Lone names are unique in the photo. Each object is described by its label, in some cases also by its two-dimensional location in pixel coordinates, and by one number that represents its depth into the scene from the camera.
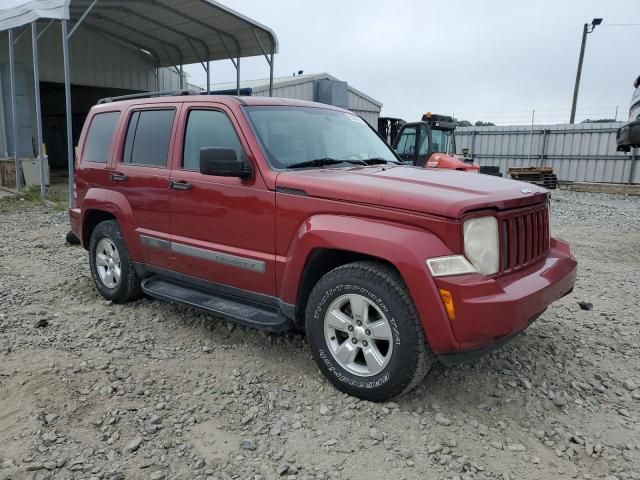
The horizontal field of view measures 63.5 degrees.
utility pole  25.70
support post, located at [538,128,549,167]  23.16
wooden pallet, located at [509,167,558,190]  20.20
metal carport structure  11.41
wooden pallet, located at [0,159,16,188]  14.59
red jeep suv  2.96
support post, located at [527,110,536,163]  23.69
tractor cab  11.87
